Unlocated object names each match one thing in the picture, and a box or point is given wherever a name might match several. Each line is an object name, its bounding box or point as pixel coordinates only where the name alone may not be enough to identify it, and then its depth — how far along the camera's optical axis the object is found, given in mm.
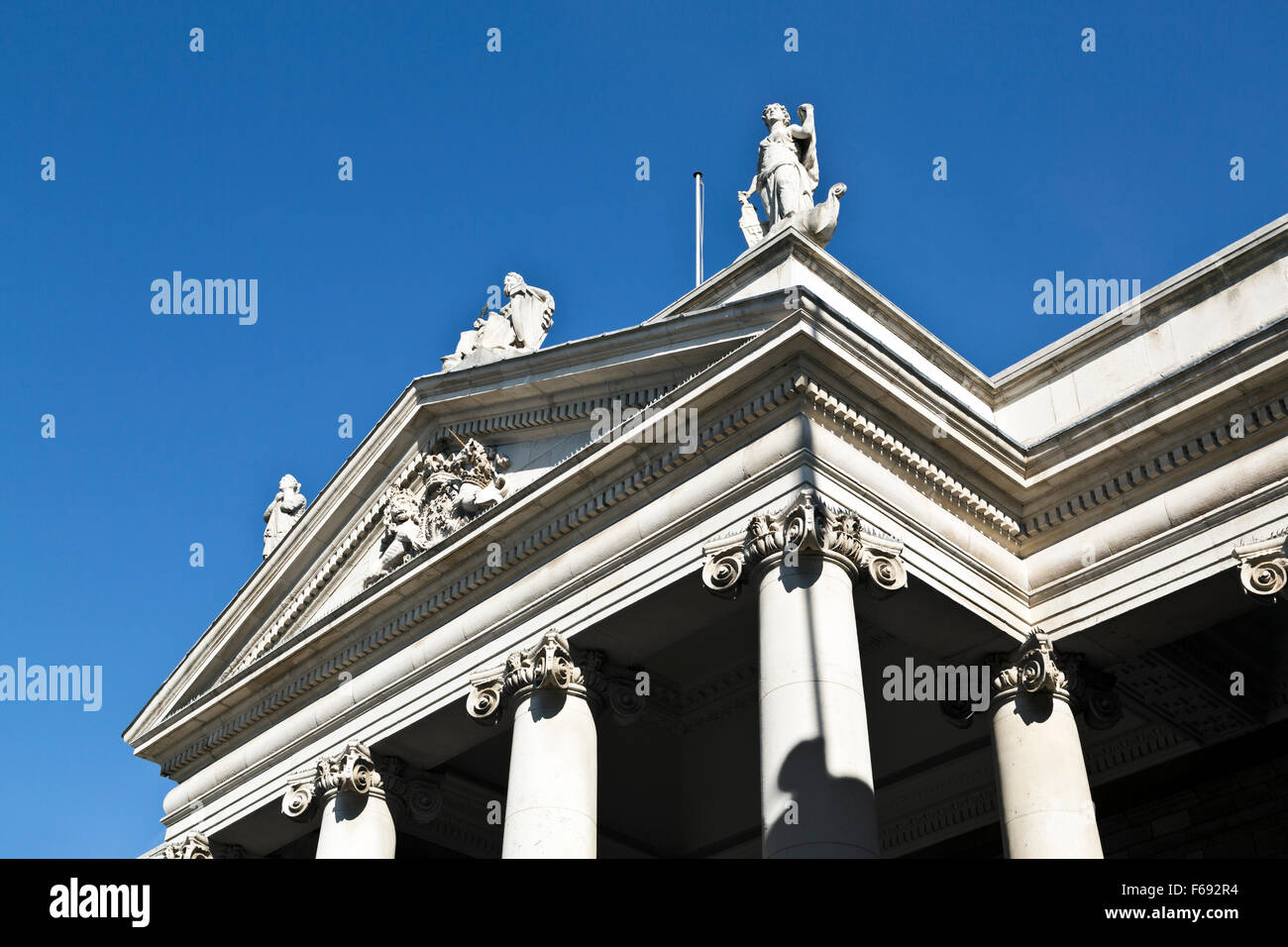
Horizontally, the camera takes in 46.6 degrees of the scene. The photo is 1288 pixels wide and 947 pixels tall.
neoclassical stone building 17953
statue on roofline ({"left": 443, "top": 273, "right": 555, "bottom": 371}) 24500
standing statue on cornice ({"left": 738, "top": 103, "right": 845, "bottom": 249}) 22094
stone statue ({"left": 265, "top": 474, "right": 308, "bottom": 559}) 28188
